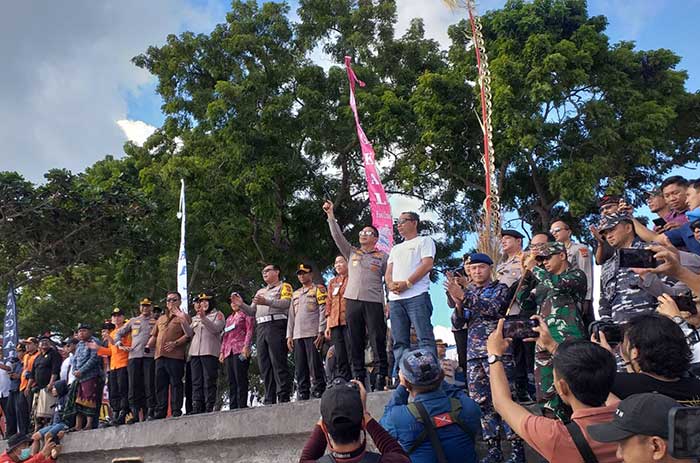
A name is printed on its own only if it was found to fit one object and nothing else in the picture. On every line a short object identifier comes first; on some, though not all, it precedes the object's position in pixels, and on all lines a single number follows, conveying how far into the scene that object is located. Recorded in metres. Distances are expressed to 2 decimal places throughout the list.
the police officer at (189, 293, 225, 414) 9.00
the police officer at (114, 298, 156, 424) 9.62
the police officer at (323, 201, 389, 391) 7.11
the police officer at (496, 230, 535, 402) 6.02
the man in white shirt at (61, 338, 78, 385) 10.92
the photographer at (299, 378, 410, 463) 3.34
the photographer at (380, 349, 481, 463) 3.92
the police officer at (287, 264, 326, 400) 7.92
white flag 10.45
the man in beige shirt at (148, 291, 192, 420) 9.15
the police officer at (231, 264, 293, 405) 8.14
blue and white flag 13.81
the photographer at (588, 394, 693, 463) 2.21
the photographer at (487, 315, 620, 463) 2.77
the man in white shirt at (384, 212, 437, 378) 6.56
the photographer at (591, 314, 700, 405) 3.07
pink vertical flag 10.45
